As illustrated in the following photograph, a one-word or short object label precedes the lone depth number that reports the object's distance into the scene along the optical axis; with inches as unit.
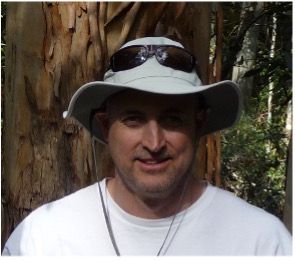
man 60.7
